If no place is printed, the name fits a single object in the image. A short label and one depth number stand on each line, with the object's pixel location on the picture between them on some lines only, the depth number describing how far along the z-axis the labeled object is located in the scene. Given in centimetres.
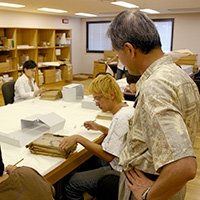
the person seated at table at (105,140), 163
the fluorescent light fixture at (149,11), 719
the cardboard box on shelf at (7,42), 671
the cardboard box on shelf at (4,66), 657
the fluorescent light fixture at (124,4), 537
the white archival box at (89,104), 294
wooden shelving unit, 686
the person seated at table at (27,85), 362
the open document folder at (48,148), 169
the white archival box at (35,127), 198
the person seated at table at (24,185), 109
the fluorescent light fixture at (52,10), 672
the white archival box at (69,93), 331
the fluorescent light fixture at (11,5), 564
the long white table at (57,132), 162
